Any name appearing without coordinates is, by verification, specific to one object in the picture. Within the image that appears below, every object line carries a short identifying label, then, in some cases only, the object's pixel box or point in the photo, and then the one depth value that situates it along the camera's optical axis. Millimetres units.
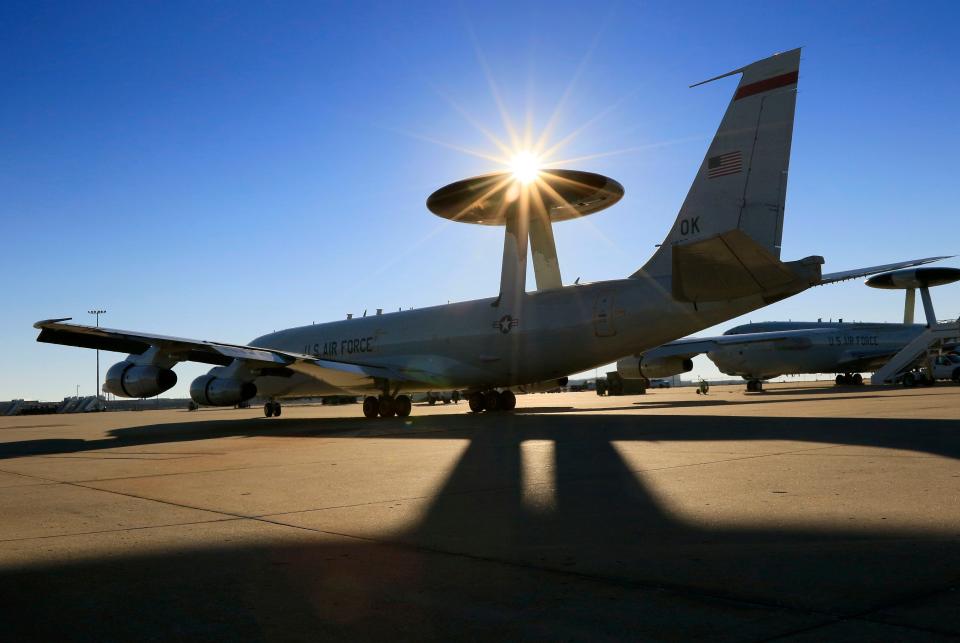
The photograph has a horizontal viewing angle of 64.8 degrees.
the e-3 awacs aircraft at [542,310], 15430
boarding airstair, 38094
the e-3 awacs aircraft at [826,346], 45906
